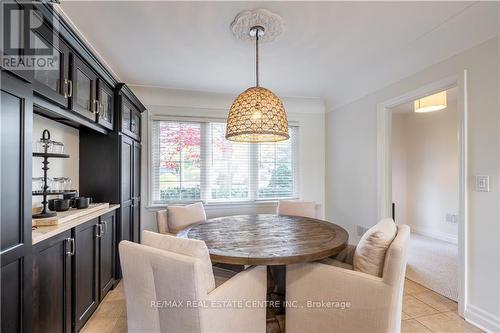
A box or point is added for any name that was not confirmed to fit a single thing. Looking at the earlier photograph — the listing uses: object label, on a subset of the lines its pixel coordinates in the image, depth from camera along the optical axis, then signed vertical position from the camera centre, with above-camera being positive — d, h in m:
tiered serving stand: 1.74 -0.11
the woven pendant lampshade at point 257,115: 1.93 +0.43
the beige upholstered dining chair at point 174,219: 2.71 -0.55
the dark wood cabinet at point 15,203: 1.16 -0.16
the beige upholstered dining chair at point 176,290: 1.25 -0.66
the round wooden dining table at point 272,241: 1.53 -0.53
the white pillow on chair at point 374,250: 1.54 -0.51
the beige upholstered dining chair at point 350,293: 1.45 -0.79
